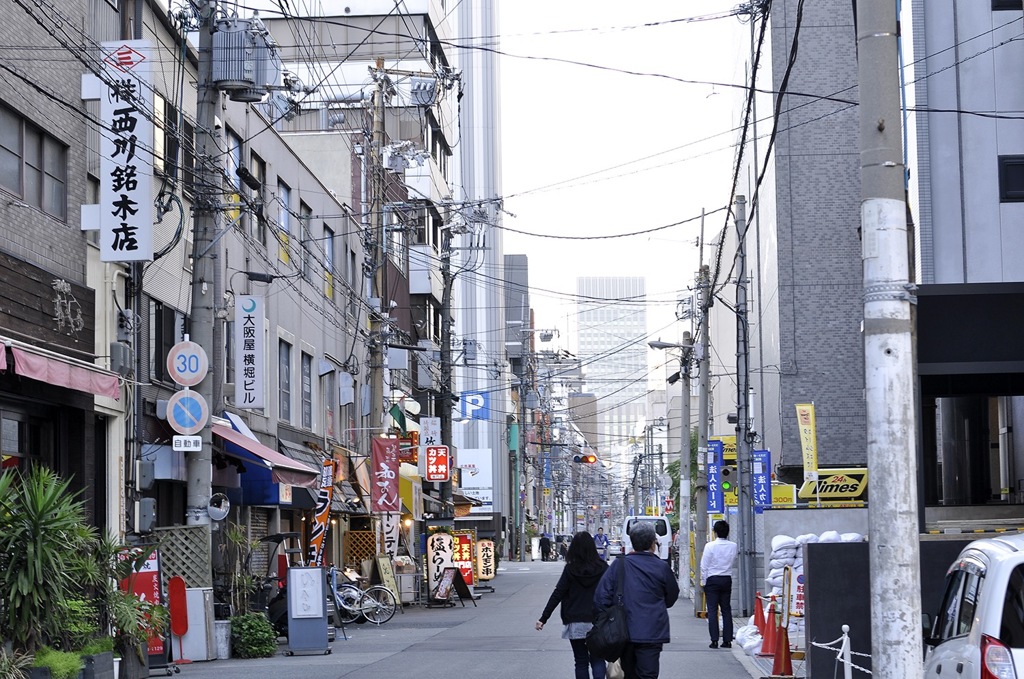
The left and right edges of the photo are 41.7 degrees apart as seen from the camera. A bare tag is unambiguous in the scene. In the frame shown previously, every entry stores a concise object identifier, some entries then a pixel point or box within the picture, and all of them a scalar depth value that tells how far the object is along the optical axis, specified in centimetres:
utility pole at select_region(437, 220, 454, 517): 4068
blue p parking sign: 8100
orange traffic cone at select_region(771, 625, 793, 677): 1534
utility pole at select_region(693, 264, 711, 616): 3319
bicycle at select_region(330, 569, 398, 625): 2655
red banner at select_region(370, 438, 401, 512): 3284
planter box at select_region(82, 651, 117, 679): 1387
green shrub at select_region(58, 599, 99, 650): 1378
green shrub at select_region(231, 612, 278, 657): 1966
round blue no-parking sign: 1930
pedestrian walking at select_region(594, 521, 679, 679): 1104
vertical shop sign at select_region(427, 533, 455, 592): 3253
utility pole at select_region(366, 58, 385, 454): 3375
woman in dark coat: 1244
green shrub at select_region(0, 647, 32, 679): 1245
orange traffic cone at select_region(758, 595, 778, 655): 1756
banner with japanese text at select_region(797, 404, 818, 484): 3005
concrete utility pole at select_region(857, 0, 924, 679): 811
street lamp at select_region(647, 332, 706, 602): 3881
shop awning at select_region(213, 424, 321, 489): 2320
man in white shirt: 2025
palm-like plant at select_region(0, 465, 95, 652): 1322
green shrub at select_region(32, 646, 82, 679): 1314
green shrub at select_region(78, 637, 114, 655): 1412
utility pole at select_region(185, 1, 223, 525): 1955
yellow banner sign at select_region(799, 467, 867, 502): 2586
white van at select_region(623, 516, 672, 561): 4594
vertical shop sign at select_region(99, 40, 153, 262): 1897
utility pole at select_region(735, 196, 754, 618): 2694
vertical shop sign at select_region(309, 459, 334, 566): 2780
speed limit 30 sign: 1941
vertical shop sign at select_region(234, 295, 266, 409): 2592
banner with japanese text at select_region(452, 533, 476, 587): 3881
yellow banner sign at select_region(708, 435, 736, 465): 3731
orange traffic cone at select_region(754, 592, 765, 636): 1919
